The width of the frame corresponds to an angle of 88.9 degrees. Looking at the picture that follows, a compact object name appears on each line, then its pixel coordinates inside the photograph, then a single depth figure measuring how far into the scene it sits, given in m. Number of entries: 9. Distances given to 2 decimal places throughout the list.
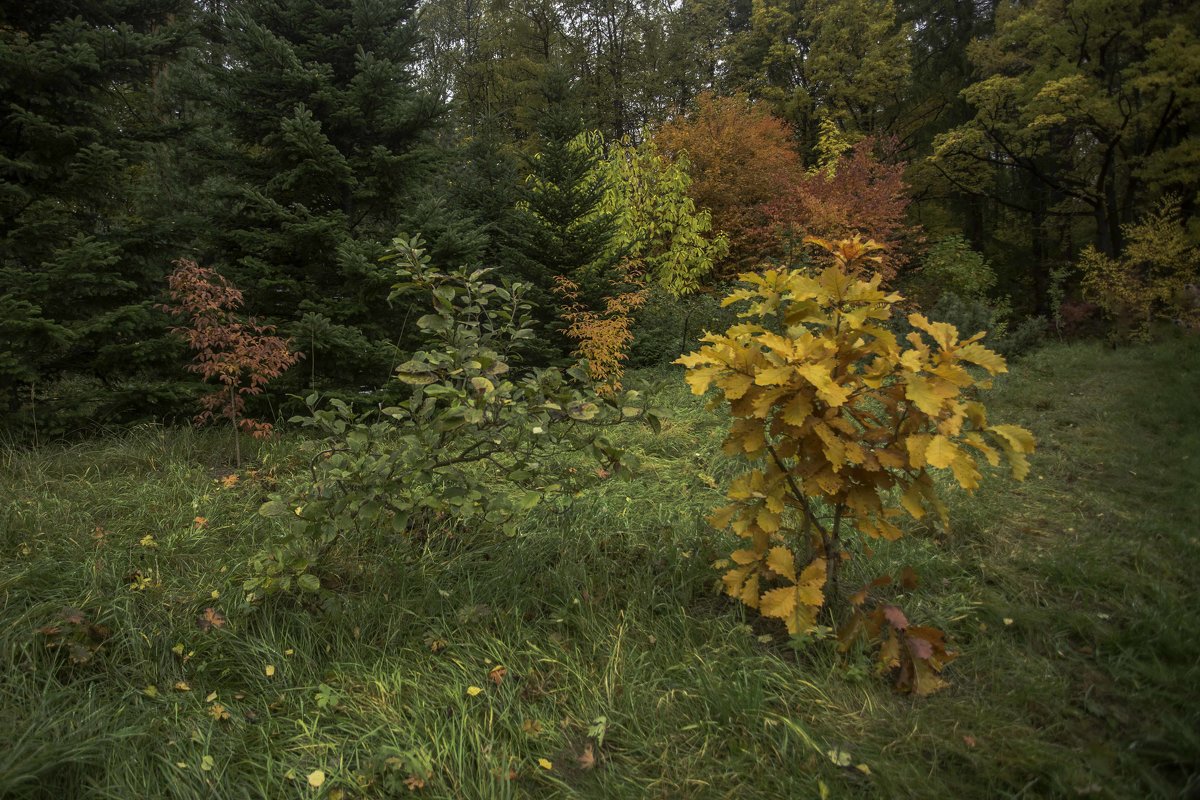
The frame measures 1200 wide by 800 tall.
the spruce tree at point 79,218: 4.36
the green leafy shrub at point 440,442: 2.31
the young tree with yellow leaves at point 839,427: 1.77
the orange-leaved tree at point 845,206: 9.40
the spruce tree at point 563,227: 8.09
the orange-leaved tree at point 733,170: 11.80
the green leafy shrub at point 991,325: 7.95
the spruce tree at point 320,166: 5.14
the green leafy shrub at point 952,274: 11.60
